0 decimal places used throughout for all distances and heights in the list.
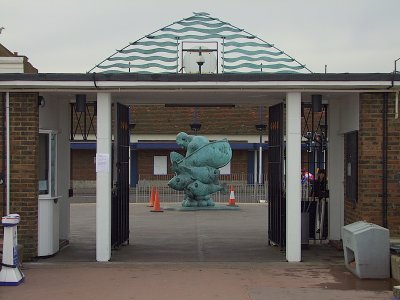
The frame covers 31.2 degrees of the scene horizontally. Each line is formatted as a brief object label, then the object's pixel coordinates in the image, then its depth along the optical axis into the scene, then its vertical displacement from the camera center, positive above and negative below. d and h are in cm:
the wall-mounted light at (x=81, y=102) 1251 +108
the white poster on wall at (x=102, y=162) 1195 +3
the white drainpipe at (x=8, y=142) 1190 +36
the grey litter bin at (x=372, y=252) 1051 -130
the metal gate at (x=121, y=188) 1369 -48
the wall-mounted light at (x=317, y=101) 1268 +111
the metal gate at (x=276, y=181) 1327 -32
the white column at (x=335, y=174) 1434 -20
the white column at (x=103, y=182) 1197 -31
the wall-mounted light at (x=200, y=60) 1273 +185
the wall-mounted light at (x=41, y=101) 1207 +106
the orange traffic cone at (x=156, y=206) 2482 -147
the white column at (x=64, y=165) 1384 -3
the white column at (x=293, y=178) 1196 -24
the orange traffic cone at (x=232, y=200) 2705 -137
